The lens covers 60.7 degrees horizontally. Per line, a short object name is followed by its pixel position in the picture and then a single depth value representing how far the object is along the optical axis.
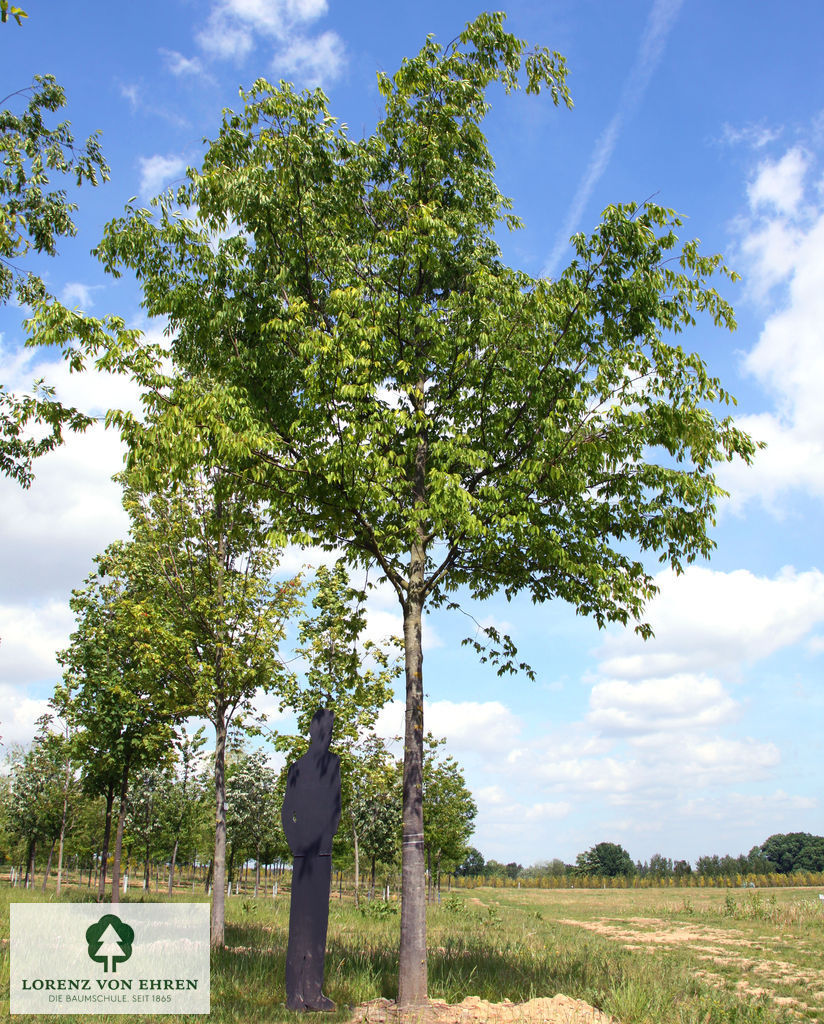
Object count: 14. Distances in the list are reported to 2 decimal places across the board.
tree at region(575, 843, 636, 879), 135.75
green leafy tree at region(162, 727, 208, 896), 41.56
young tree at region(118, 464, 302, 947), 14.95
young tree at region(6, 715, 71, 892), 34.72
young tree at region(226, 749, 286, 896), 41.66
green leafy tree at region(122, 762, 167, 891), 40.53
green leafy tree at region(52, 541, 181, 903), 16.06
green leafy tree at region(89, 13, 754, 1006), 8.72
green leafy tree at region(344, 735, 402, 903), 37.84
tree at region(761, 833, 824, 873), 128.38
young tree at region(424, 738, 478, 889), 35.41
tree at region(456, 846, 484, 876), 127.29
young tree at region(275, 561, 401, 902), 18.94
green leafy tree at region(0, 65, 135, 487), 10.92
